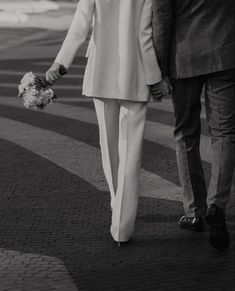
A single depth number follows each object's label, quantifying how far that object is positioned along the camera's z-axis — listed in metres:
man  6.35
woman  6.32
